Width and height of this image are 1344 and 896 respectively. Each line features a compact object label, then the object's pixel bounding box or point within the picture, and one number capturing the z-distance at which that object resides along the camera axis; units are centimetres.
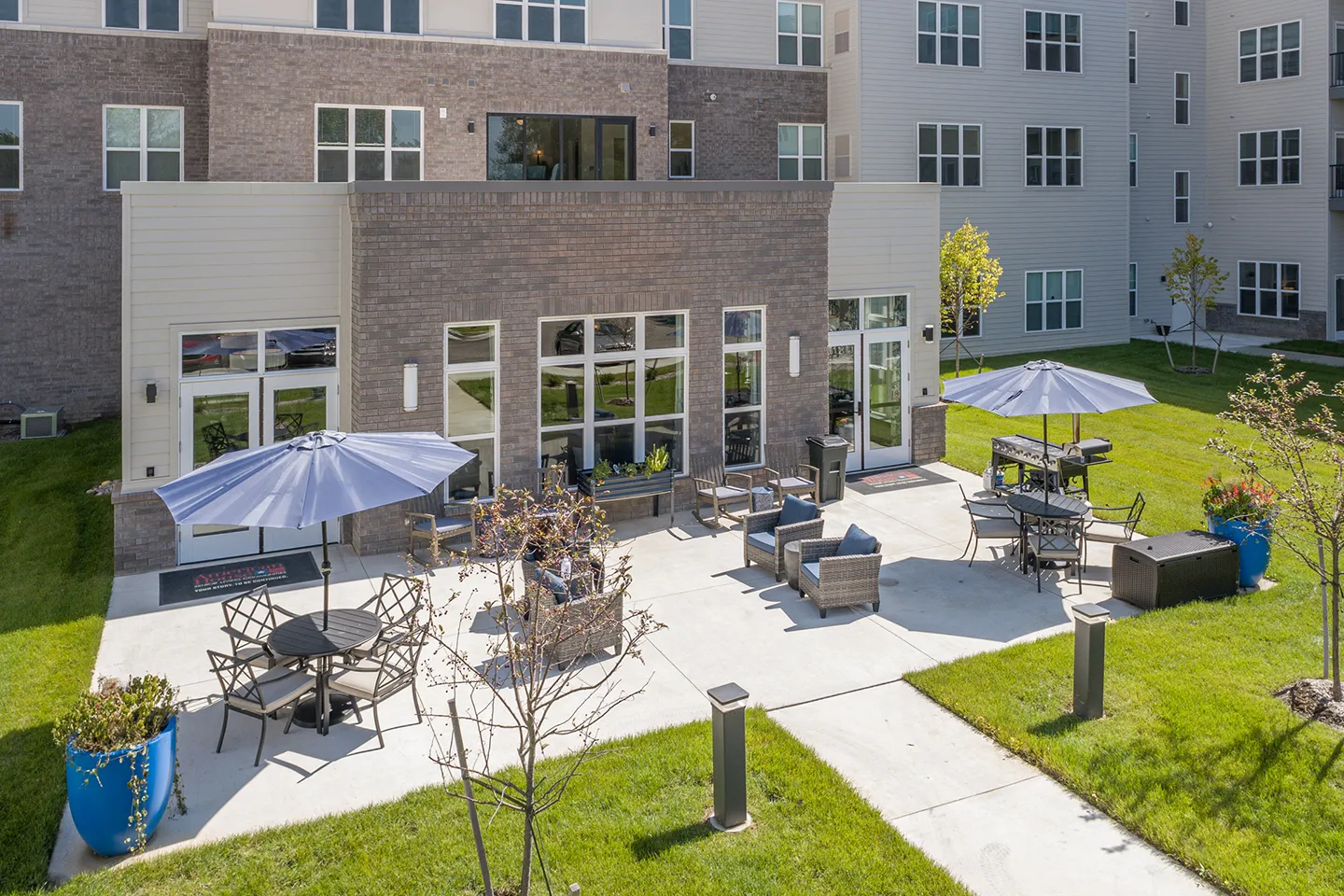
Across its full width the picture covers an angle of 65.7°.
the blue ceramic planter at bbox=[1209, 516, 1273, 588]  1284
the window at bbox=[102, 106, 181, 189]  2170
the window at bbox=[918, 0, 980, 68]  3016
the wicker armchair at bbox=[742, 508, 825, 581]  1345
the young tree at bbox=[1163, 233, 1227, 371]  3152
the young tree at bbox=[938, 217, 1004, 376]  2697
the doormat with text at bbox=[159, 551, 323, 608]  1338
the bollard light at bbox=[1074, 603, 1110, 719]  927
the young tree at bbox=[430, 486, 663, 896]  631
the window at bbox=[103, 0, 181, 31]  2131
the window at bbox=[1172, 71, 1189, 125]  3825
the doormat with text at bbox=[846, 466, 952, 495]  1823
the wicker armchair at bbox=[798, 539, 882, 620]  1220
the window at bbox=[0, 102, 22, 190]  2114
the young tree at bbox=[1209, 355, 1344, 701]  948
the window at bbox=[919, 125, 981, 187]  3053
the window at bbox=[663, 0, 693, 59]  2705
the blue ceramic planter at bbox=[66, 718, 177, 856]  739
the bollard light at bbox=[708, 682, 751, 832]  771
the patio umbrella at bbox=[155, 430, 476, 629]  887
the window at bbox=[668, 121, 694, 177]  2747
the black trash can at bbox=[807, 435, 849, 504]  1739
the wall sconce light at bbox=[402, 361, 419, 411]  1477
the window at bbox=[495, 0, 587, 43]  2144
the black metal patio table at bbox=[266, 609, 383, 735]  953
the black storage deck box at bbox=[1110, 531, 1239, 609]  1227
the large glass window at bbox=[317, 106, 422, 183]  2039
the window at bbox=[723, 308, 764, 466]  1722
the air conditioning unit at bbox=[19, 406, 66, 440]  2144
